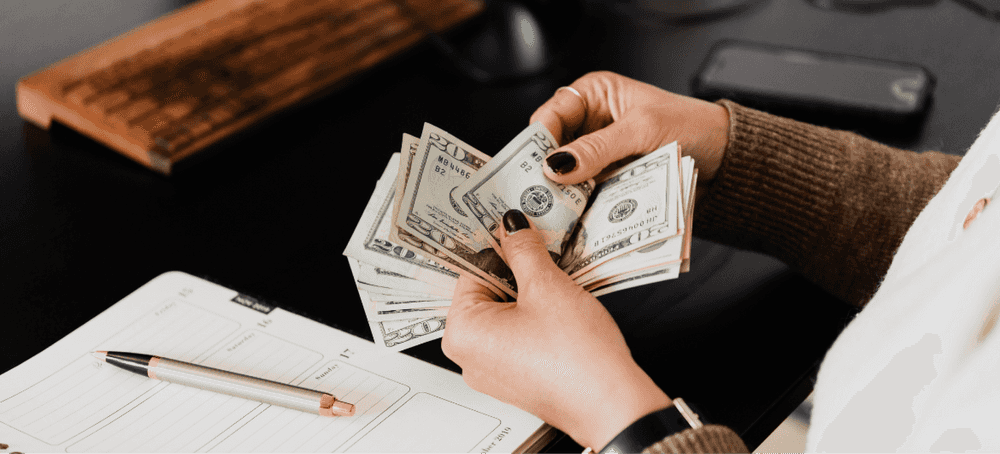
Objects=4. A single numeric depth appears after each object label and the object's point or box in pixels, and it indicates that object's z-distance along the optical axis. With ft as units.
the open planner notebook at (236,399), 1.88
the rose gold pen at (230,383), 1.93
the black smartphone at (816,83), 3.29
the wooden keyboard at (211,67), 3.25
